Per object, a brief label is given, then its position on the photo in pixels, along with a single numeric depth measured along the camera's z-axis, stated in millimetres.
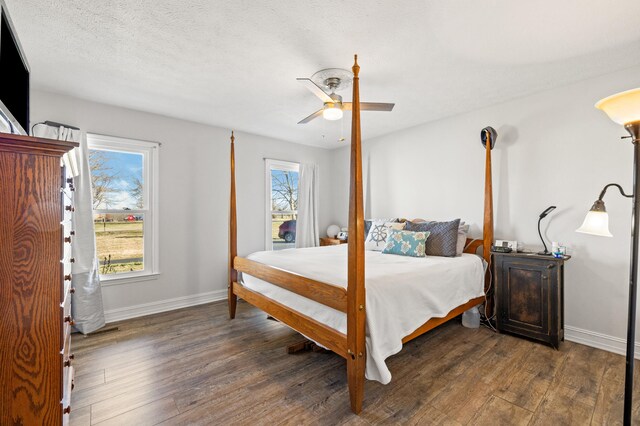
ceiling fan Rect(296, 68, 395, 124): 2342
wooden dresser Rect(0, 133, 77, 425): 934
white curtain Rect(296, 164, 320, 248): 4836
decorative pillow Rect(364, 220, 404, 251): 3580
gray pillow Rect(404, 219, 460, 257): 3055
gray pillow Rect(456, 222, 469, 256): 3130
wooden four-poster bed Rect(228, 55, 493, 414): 1741
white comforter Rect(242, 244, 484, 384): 1893
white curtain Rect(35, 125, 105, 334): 2920
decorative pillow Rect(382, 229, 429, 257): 3039
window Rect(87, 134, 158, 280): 3314
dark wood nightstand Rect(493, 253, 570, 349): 2568
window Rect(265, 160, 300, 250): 4594
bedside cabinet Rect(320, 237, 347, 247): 4739
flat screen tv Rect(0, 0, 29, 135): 1454
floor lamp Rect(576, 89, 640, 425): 1248
